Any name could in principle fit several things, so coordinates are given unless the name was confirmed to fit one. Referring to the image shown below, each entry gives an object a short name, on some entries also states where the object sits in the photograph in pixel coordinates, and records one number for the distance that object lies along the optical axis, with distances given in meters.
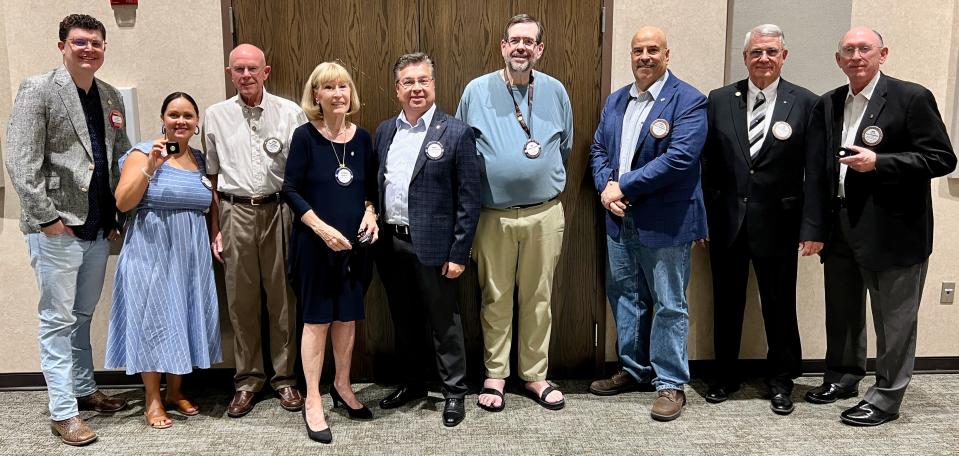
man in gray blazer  2.92
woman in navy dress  2.96
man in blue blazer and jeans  3.19
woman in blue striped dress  3.09
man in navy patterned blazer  3.05
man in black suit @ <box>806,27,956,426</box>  3.01
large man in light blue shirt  3.20
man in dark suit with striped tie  3.21
